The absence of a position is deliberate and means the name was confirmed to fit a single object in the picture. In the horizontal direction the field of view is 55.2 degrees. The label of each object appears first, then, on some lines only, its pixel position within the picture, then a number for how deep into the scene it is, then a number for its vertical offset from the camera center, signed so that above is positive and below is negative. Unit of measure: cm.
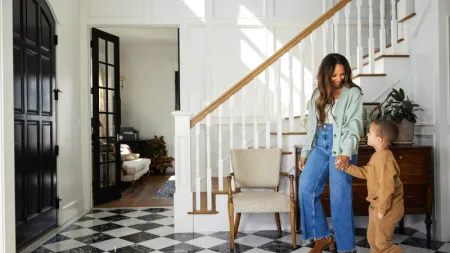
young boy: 255 -39
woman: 282 -19
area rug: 636 -107
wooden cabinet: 361 -48
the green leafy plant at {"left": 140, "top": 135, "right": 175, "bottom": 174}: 930 -64
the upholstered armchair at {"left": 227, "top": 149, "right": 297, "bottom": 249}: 392 -43
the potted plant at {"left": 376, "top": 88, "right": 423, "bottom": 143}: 368 +6
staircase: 408 +0
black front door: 359 +5
